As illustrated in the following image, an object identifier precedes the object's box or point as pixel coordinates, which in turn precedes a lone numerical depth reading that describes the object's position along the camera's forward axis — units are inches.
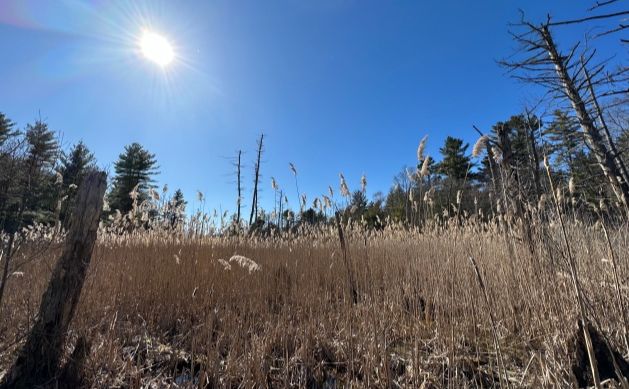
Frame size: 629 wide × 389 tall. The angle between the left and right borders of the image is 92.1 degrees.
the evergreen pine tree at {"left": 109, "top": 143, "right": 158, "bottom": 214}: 1131.3
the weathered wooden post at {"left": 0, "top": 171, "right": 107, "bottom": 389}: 77.4
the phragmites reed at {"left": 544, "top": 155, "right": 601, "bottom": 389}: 34.8
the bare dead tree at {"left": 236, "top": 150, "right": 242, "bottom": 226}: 882.1
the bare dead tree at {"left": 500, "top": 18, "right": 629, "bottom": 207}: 188.4
